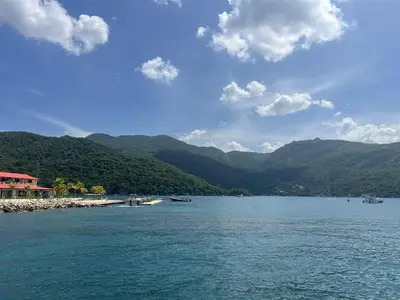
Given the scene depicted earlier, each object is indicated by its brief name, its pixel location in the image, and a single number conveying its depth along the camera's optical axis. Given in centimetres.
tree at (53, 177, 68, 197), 14550
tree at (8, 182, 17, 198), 10859
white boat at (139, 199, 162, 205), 14688
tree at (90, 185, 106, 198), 18950
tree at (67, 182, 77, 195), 17612
